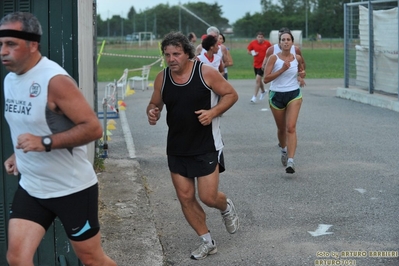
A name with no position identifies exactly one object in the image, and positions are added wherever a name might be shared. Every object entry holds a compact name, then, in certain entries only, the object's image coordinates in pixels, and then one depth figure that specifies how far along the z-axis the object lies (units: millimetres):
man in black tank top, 10581
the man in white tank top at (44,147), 7311
